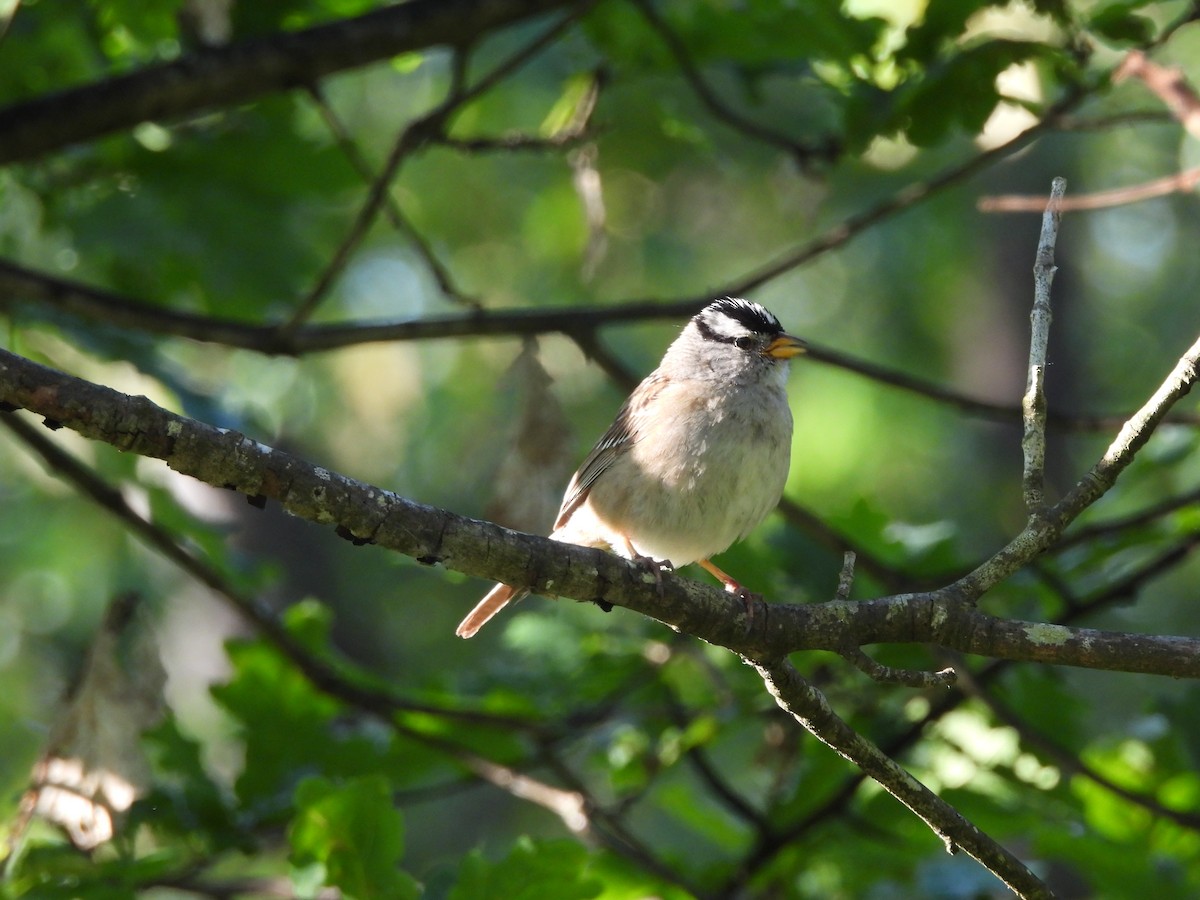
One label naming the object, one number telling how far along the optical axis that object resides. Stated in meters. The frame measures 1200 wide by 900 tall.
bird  9.77
